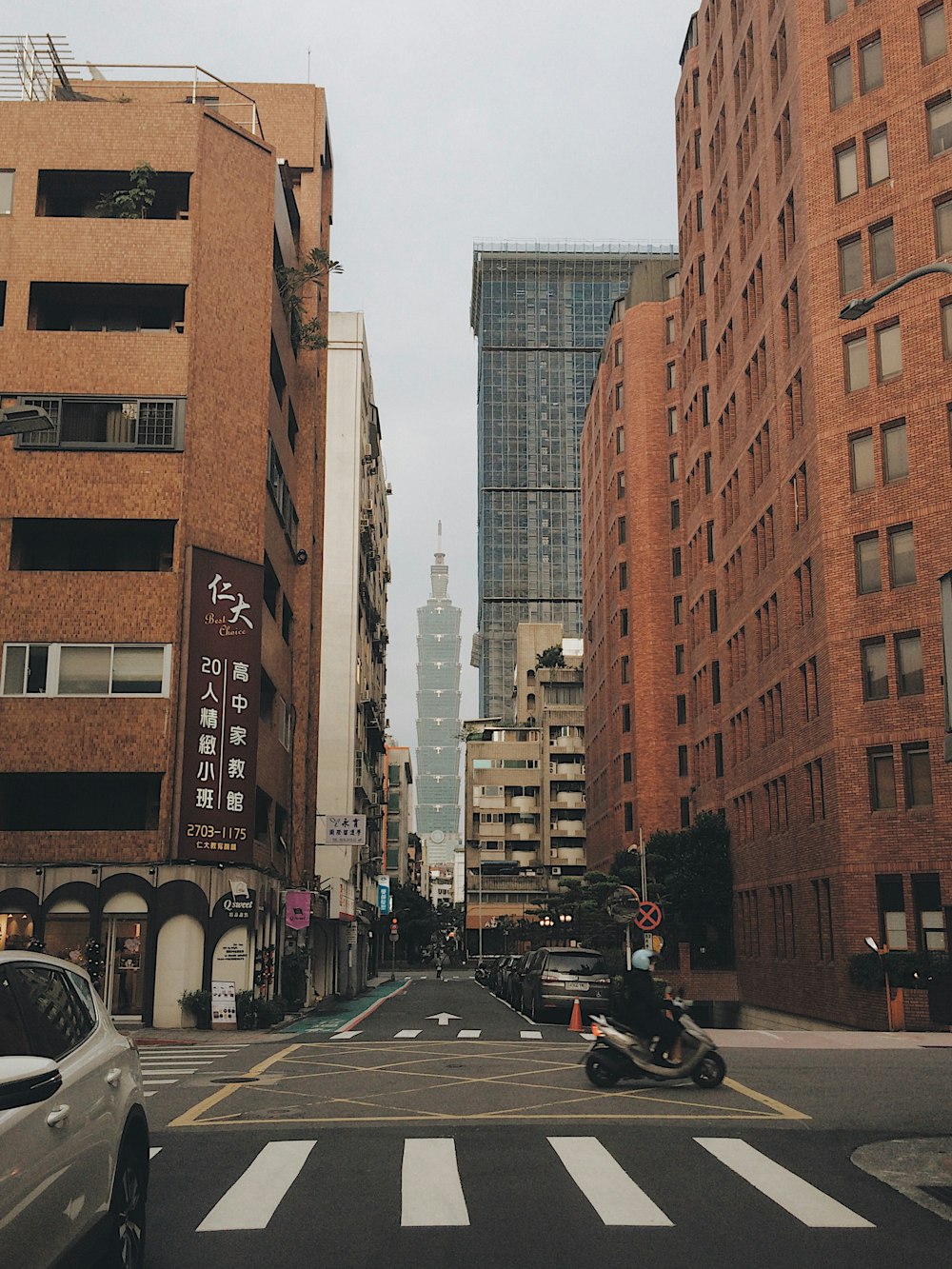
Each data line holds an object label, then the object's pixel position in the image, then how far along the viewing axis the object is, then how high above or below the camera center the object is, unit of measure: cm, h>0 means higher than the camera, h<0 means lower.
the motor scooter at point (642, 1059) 1584 -147
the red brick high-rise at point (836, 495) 3634 +1284
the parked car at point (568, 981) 3041 -109
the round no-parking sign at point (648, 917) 3831 +40
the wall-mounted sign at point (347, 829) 5463 +407
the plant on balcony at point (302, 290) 4391 +2083
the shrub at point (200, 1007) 3109 -168
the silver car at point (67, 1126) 511 -83
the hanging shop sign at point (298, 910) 3959 +64
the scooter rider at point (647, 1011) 1580 -92
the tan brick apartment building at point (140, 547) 3216 +990
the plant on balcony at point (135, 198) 3647 +1938
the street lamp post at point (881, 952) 3425 -53
